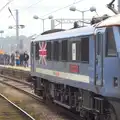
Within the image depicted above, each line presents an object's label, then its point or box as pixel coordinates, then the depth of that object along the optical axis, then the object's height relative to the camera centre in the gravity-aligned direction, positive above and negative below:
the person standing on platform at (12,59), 49.24 -0.15
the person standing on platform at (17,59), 47.72 -0.10
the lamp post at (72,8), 37.97 +4.14
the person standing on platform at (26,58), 41.69 -0.05
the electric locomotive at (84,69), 11.21 -0.34
